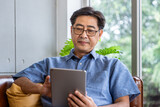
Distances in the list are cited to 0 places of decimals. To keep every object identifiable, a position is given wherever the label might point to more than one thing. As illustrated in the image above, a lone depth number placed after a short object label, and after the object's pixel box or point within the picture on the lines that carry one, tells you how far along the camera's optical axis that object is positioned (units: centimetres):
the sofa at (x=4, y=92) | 169
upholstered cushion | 166
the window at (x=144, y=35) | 220
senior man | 160
